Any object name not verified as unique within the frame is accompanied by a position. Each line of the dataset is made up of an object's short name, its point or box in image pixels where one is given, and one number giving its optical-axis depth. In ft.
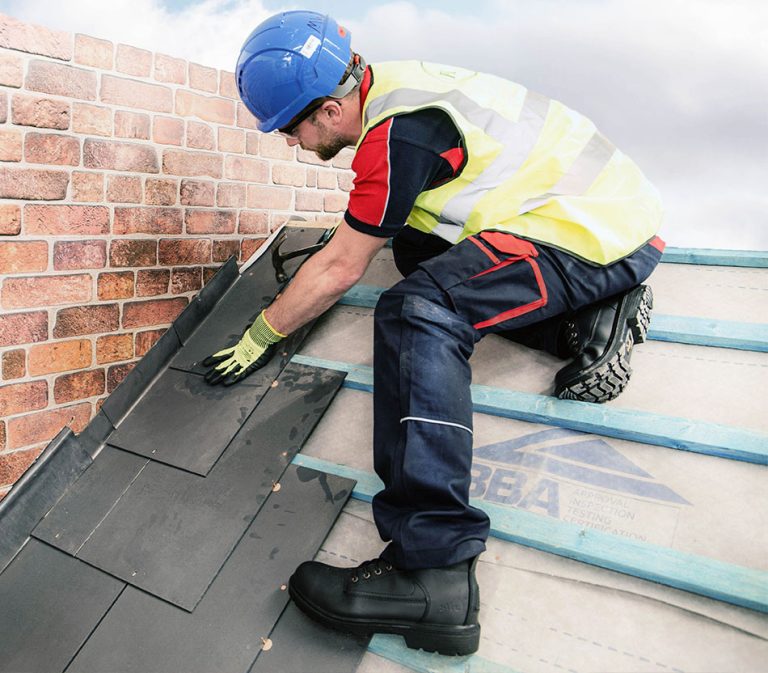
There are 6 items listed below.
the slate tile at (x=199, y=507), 4.82
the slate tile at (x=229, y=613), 4.23
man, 4.05
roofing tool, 7.53
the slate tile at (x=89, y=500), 5.40
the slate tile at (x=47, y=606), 4.50
